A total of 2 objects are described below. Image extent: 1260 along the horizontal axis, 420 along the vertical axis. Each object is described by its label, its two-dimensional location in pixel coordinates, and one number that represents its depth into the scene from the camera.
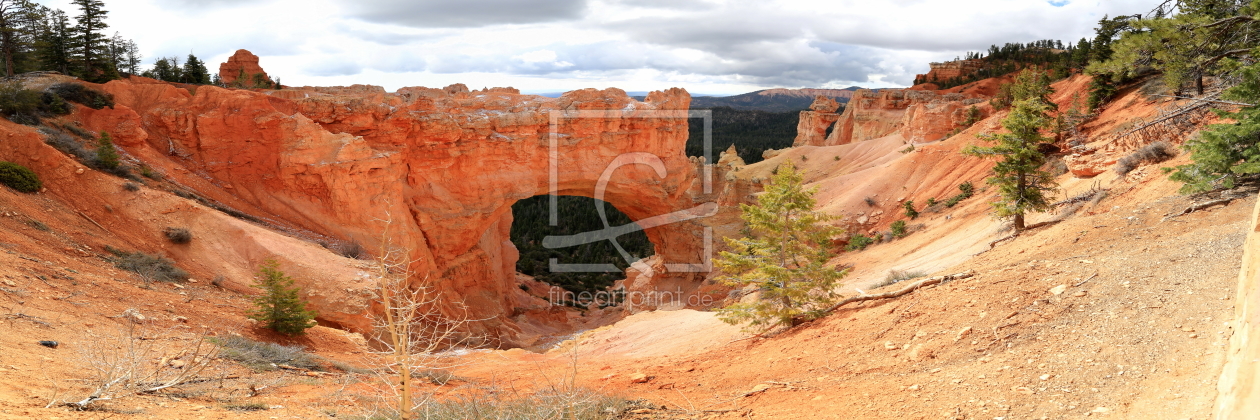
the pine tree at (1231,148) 11.09
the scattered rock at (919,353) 9.00
